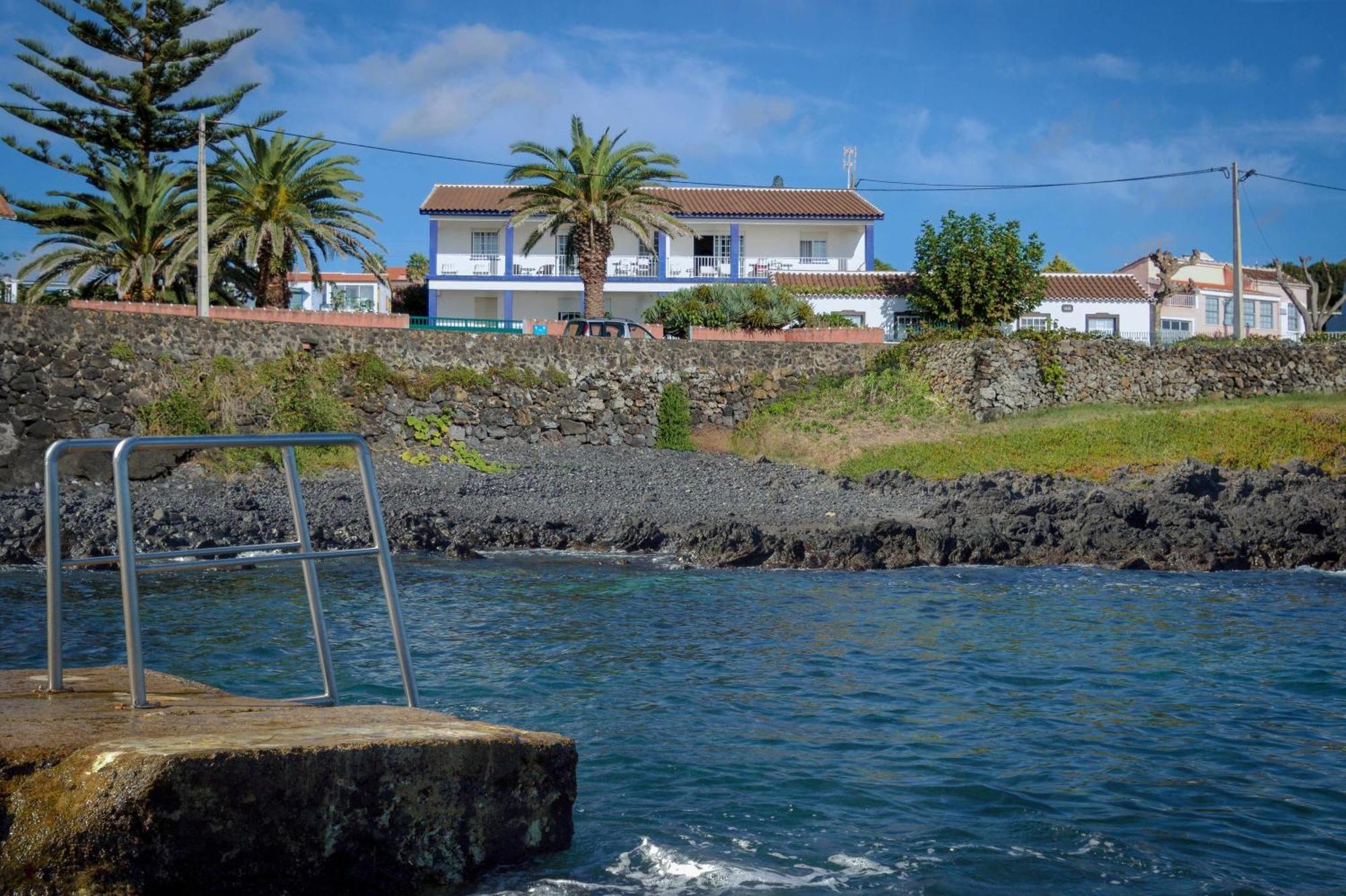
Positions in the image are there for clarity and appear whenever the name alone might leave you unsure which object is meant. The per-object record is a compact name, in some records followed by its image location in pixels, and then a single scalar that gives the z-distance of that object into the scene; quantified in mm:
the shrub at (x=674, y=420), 31500
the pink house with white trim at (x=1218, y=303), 59375
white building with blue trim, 50656
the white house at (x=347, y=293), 58062
